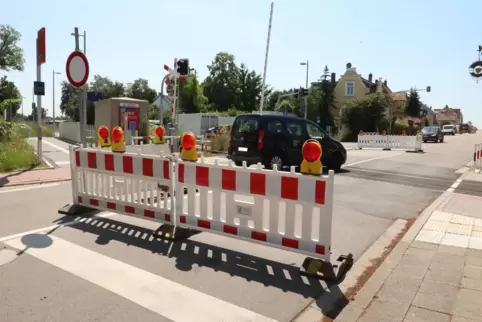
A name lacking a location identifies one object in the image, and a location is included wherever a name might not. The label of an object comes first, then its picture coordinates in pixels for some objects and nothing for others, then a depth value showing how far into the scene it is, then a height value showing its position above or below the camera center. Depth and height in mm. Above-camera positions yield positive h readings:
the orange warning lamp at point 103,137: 7043 -221
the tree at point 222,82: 75938 +9033
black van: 12367 -337
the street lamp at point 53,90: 44688 +4571
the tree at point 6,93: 11898 +2504
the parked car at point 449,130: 70938 +458
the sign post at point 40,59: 12266 +2059
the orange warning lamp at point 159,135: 8656 -205
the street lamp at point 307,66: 46819 +7701
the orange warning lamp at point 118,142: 6155 -267
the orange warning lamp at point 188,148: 5316 -292
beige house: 61709 +7023
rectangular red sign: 12266 +2403
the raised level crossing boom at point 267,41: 25734 +5790
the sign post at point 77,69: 7258 +1037
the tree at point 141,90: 72925 +6854
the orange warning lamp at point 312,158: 4293 -315
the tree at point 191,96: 67125 +5292
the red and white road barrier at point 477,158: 14384 -949
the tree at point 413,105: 71312 +4892
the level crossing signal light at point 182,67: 13859 +2116
